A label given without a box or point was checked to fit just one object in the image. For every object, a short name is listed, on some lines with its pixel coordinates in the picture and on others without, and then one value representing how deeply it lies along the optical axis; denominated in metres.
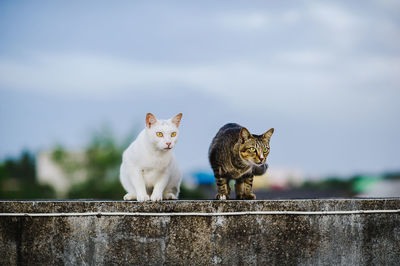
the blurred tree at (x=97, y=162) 31.50
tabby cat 4.20
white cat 4.18
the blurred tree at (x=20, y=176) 31.07
